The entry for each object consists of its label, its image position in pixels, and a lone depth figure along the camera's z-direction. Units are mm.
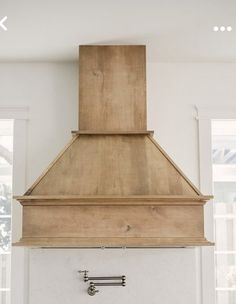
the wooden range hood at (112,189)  3428
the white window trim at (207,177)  3924
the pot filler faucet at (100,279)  3871
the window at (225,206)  4145
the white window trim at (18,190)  3904
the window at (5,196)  4133
